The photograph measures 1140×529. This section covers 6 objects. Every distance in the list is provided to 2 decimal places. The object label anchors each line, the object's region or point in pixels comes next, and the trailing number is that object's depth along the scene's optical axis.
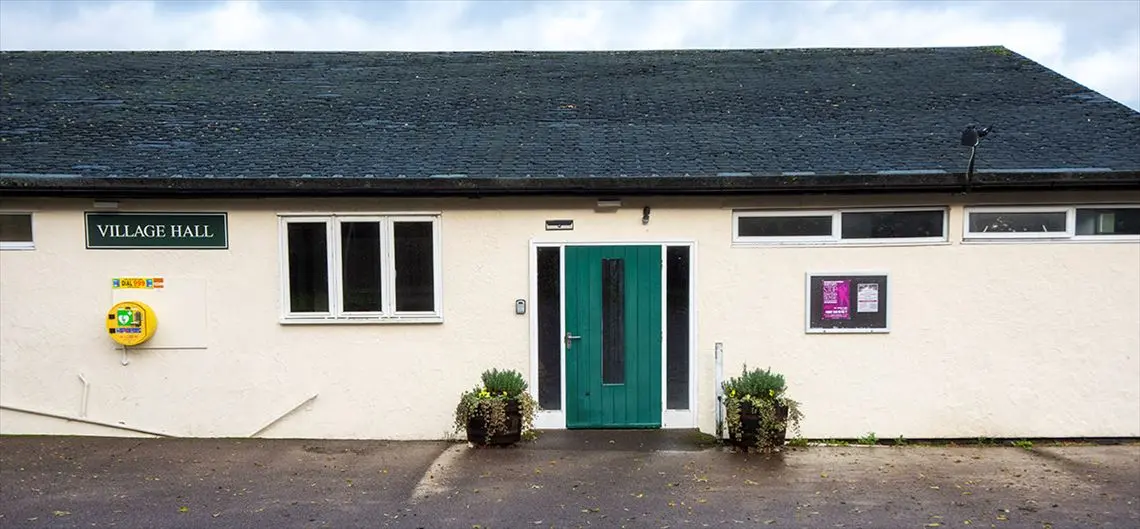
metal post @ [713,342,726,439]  7.70
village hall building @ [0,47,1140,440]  7.69
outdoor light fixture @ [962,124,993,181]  7.23
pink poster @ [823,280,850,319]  7.75
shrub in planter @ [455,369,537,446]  7.32
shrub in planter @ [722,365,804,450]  7.21
